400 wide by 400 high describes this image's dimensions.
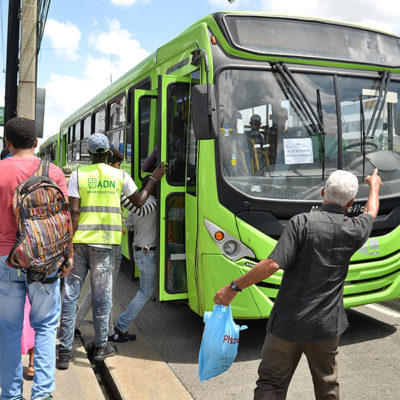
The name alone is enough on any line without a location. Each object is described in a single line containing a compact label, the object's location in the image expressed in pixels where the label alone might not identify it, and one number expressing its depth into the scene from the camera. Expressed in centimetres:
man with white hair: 270
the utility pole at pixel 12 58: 935
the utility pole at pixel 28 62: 820
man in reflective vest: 420
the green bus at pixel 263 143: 441
